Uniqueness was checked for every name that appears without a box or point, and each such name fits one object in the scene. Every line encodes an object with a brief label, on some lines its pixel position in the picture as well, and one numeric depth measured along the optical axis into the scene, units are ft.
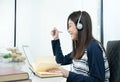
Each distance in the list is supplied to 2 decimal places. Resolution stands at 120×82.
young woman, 2.91
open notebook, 2.84
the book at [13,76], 2.06
